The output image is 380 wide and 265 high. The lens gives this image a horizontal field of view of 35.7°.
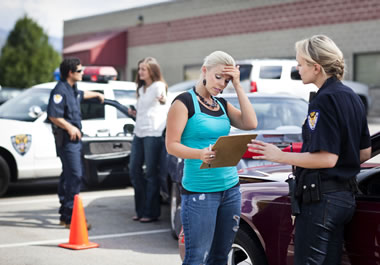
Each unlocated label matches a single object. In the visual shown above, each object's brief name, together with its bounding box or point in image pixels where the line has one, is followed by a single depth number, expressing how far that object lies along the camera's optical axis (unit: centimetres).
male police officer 686
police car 859
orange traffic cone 609
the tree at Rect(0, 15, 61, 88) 4559
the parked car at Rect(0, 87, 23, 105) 2665
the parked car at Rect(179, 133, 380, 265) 332
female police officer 309
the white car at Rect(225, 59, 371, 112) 1225
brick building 2272
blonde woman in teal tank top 354
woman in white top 725
